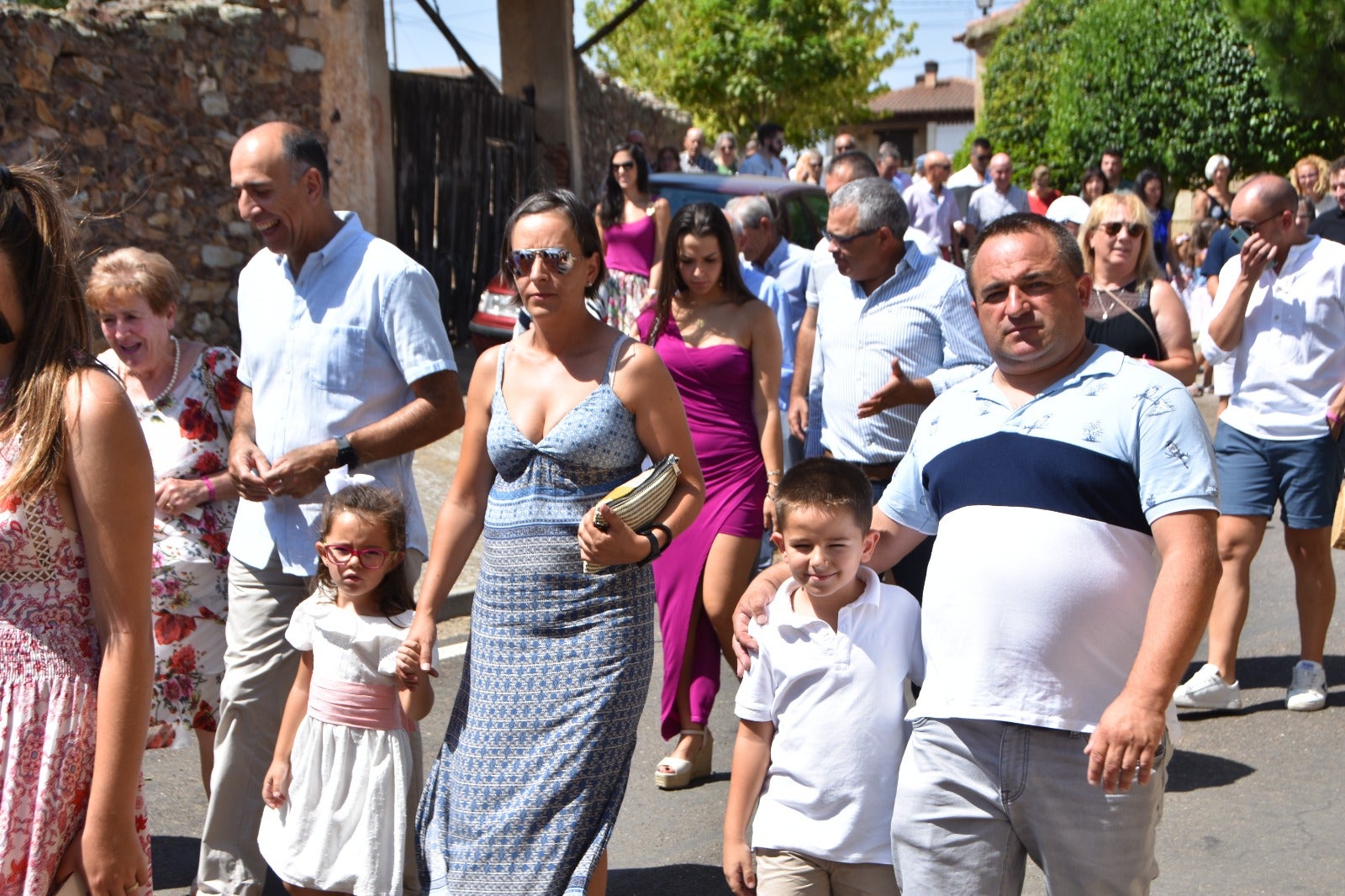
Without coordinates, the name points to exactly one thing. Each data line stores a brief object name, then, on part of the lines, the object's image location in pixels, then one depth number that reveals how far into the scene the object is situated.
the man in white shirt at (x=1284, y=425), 6.08
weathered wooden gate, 13.26
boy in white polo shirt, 3.30
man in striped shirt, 5.13
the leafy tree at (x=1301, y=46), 18.75
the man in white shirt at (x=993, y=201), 14.97
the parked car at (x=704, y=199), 11.42
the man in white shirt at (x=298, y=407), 4.20
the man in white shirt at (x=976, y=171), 16.39
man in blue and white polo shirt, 2.76
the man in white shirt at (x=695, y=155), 17.70
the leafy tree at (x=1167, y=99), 23.61
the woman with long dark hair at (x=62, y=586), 2.43
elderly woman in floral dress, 4.45
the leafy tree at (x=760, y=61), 37.34
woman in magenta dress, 5.45
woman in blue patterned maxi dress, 3.62
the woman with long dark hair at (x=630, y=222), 9.49
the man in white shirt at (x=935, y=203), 13.73
